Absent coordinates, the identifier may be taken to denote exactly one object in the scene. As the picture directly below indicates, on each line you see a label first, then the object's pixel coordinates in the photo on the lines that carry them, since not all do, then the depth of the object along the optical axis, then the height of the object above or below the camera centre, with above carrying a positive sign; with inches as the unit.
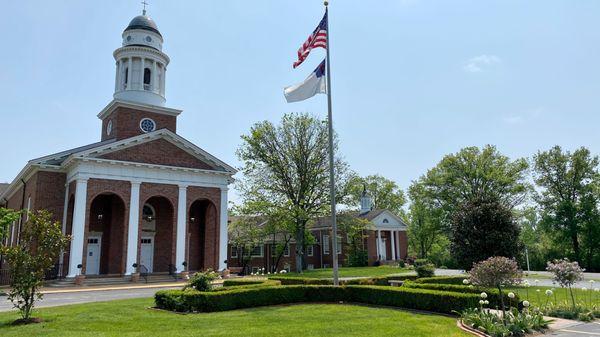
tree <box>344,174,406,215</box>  2819.9 +374.6
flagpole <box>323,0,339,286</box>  673.0 +137.8
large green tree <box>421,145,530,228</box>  2048.5 +339.5
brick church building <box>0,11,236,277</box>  1176.8 +195.7
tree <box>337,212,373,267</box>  1827.5 +29.4
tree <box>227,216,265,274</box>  1505.9 +94.0
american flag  741.3 +345.3
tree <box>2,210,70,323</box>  506.3 +7.8
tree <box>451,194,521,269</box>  930.7 +40.9
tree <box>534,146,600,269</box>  1801.2 +217.2
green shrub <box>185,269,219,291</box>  627.2 -29.4
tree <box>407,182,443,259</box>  2206.0 +172.2
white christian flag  719.7 +262.1
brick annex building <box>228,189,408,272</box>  2043.6 +40.0
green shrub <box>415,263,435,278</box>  993.5 -33.9
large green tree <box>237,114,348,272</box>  1508.4 +299.7
